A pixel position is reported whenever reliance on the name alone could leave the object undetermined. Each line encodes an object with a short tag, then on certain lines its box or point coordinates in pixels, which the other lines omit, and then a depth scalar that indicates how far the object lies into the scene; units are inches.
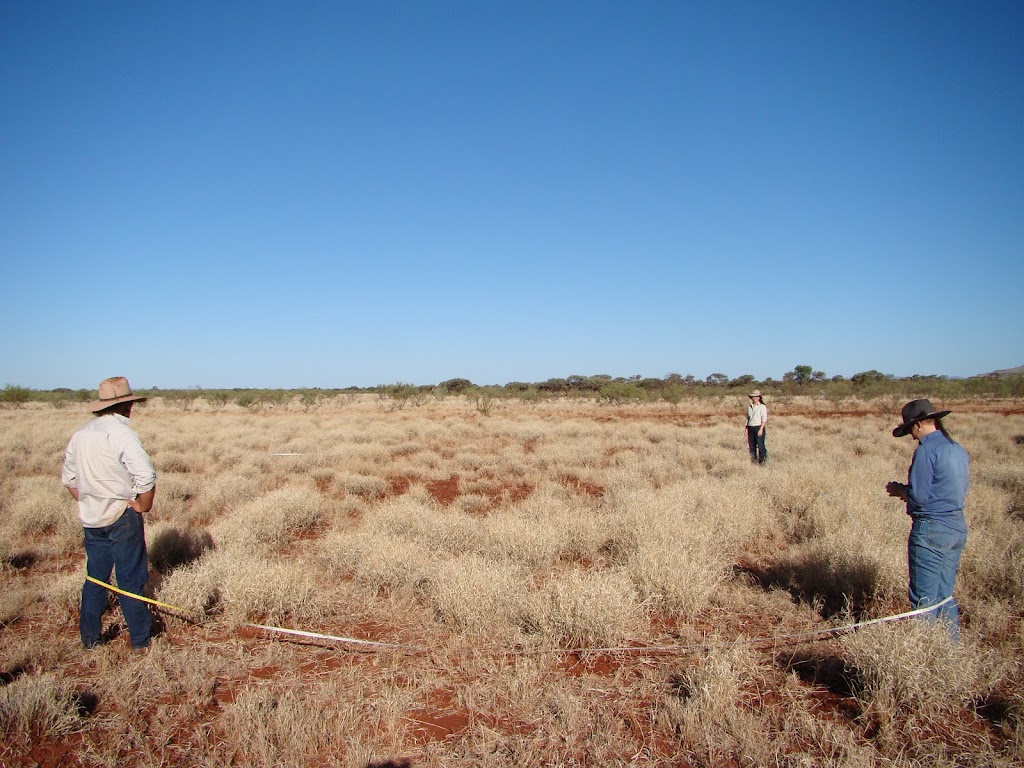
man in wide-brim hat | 159.9
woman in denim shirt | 148.9
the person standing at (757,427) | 447.2
